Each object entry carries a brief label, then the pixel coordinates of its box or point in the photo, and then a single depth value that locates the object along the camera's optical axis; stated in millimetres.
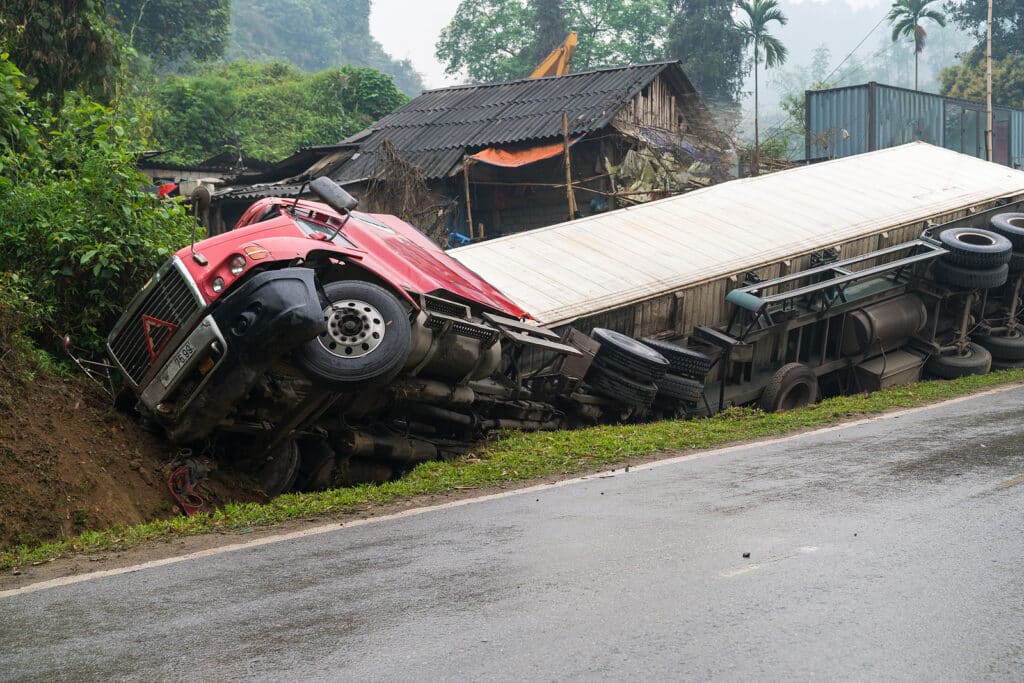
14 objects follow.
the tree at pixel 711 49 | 56062
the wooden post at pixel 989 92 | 31858
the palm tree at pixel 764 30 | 50594
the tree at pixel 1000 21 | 51531
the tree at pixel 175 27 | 49100
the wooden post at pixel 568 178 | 23438
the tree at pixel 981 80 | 50500
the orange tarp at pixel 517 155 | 27266
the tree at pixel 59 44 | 14711
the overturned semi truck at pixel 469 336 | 8336
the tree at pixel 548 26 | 58750
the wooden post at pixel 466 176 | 25000
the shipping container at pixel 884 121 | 37938
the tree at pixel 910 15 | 51938
